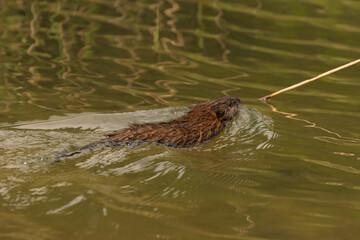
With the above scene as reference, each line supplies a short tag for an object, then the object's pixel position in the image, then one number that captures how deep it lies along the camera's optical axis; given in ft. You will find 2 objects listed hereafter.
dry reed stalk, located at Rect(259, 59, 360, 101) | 48.28
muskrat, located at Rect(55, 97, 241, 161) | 37.86
